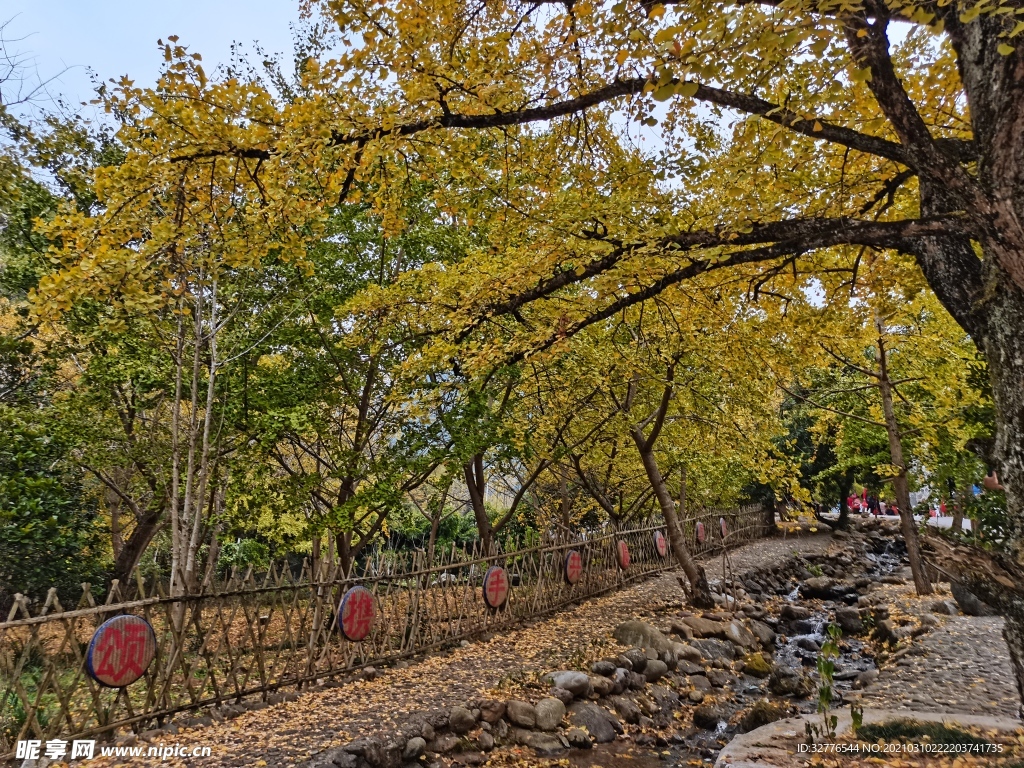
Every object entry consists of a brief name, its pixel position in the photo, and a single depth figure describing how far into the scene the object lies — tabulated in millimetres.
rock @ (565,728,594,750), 5754
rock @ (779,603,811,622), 11352
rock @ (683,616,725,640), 9312
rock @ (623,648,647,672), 7560
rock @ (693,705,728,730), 6590
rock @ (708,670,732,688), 7930
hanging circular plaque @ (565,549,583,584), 10289
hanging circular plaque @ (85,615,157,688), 4441
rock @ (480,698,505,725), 5703
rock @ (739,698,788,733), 5891
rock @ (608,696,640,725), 6491
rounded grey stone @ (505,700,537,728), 5797
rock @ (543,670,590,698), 6523
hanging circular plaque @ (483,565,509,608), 8188
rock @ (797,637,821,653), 9681
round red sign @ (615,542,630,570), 12086
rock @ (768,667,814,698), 7480
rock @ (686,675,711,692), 7680
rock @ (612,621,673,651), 8164
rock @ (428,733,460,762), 5168
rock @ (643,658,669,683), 7516
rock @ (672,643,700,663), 8289
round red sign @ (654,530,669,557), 14039
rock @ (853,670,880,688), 6962
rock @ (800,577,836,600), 13516
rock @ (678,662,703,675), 8008
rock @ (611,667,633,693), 6898
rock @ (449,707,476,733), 5434
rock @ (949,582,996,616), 8742
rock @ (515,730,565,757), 5520
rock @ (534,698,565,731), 5848
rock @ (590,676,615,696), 6723
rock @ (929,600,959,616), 9133
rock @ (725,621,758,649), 9391
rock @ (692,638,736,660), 8672
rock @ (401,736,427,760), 4934
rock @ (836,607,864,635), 10289
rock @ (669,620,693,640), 9102
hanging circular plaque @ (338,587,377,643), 6305
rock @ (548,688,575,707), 6324
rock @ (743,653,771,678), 8445
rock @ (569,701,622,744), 6020
